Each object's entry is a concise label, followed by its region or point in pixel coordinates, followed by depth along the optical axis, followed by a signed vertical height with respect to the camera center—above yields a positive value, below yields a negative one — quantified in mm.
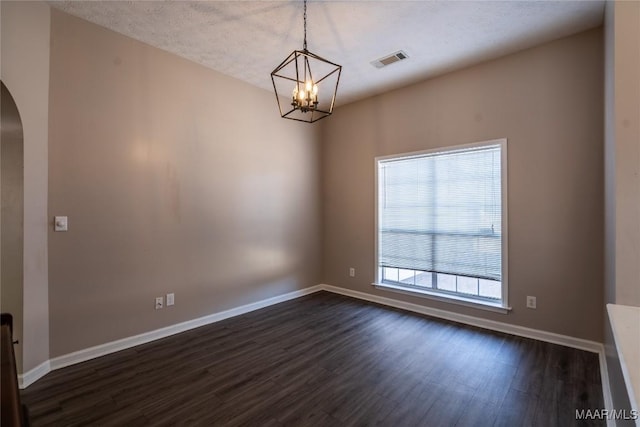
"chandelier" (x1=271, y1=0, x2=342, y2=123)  2133 +1749
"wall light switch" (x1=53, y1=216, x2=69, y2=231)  2471 -93
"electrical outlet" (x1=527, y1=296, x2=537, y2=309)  3057 -944
